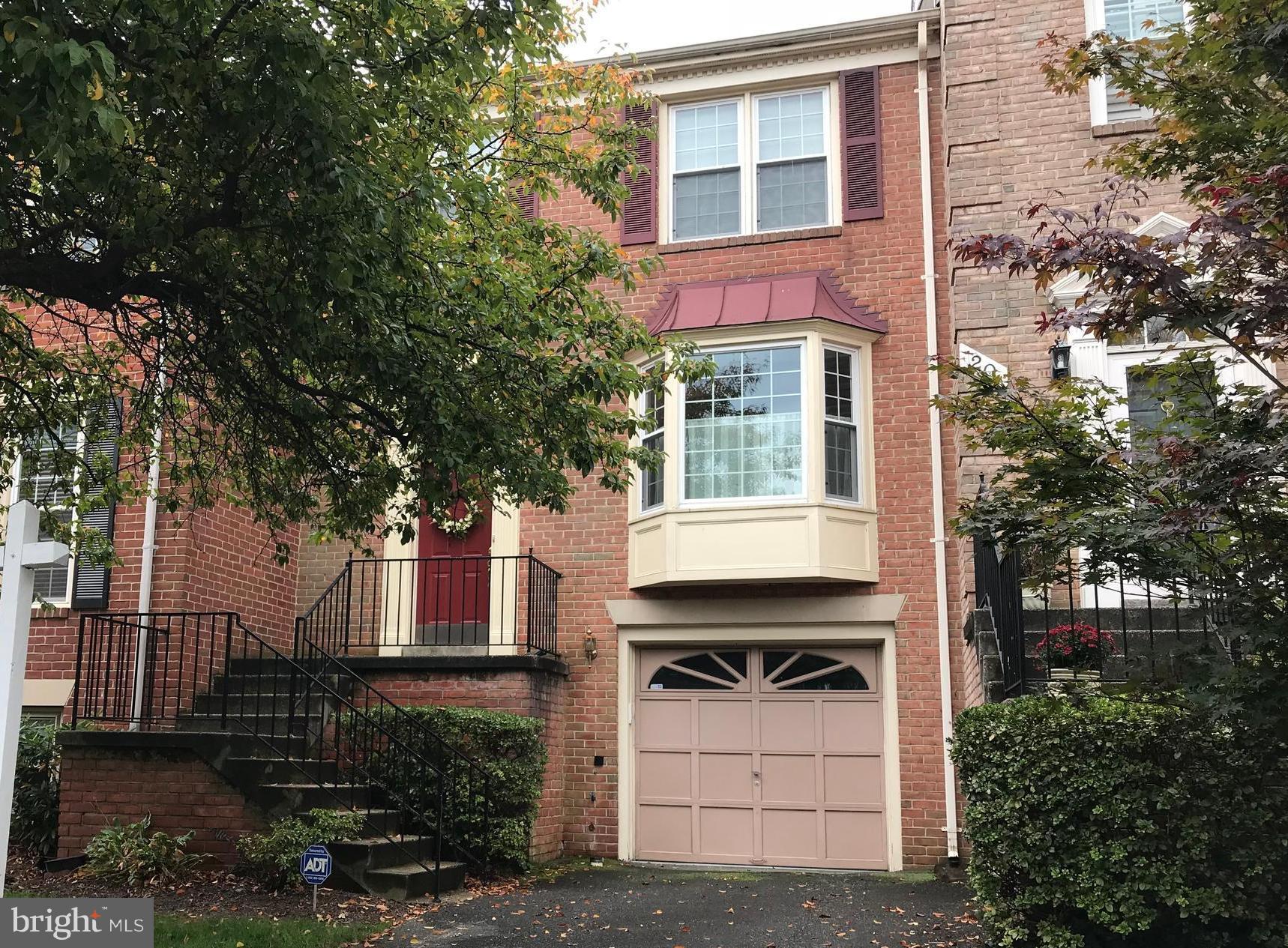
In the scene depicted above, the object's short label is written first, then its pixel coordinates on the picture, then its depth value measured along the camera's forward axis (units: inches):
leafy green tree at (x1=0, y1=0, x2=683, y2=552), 221.3
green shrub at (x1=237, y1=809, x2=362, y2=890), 351.9
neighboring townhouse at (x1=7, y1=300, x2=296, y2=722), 477.4
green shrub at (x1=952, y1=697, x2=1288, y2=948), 243.1
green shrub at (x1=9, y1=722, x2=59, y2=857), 423.8
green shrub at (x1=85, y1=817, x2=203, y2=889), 365.1
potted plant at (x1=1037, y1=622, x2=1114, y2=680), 315.9
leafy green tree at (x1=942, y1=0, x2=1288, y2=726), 207.2
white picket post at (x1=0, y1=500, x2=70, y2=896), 210.8
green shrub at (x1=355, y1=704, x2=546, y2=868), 403.2
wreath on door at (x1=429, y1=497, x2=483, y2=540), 309.3
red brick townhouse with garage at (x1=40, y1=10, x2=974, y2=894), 460.4
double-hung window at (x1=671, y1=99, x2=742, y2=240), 526.0
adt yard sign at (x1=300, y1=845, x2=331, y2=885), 300.2
